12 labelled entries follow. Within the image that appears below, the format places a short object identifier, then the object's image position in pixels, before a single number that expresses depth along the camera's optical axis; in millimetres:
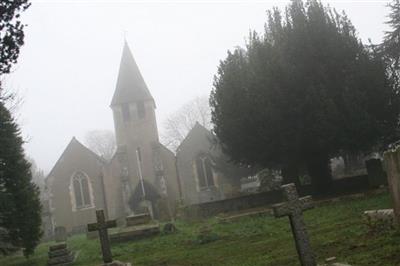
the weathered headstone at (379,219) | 7855
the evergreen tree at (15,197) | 16641
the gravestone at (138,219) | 19969
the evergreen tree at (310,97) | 18562
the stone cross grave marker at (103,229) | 10602
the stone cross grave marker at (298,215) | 6324
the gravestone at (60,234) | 21422
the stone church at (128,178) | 36125
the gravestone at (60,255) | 14415
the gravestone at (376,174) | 18516
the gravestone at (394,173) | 7453
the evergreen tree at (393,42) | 24766
